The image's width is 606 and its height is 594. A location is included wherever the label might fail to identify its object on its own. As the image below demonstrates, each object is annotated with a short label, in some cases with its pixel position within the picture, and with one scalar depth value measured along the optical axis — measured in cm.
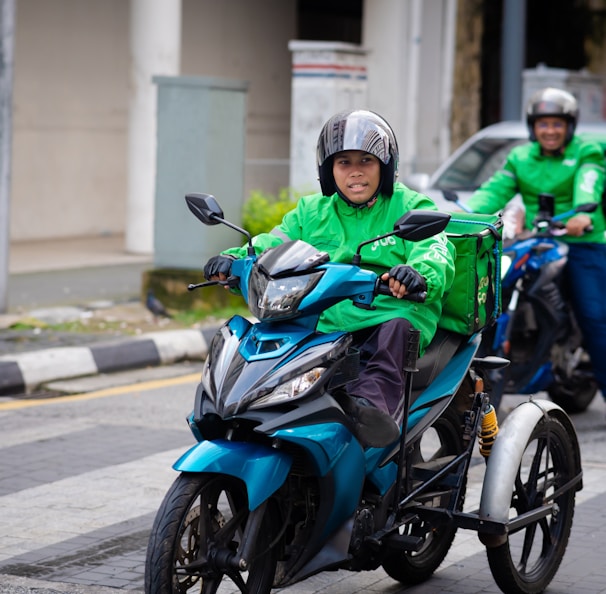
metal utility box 2312
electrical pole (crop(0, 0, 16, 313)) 2091
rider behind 1494
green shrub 2344
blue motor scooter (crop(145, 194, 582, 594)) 804
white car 2291
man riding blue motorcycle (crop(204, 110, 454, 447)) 876
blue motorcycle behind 1450
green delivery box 962
